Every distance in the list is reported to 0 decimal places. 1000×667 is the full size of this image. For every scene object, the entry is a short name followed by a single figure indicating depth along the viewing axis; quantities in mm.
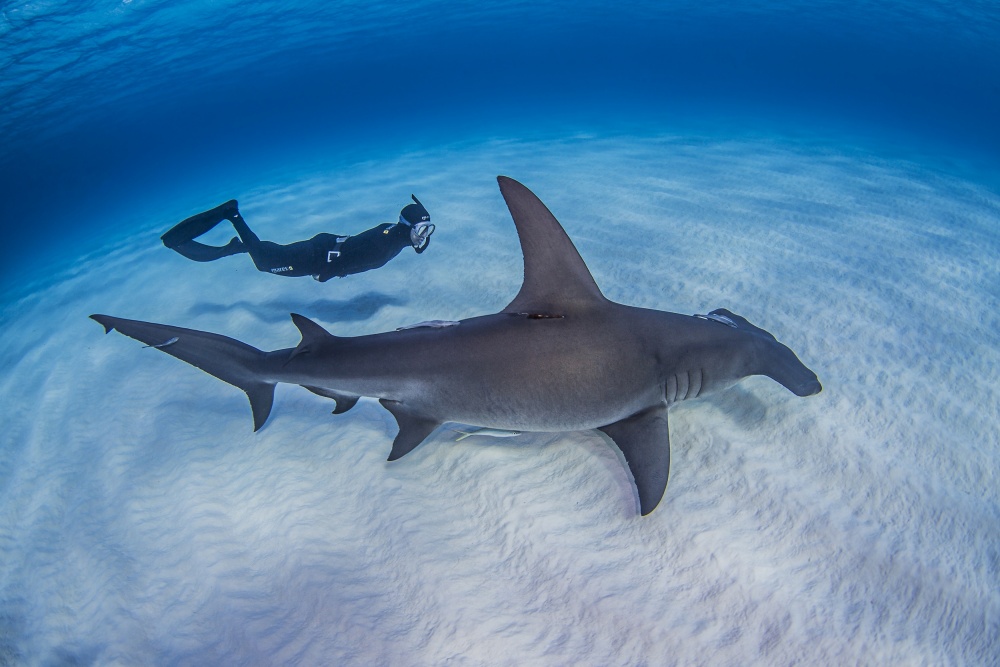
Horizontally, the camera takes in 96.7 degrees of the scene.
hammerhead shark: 2717
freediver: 5883
